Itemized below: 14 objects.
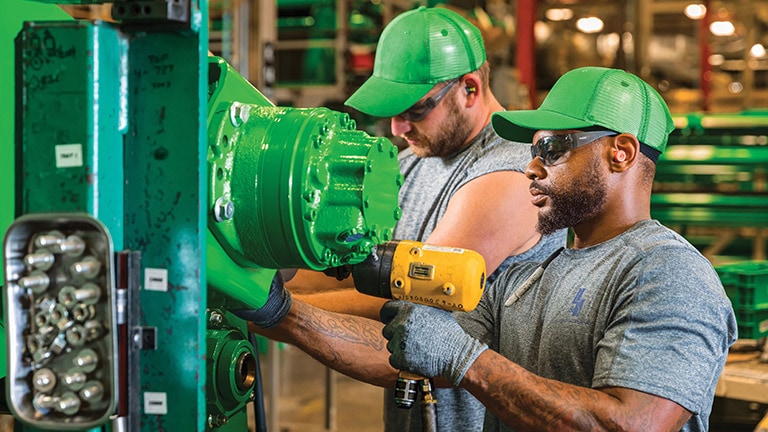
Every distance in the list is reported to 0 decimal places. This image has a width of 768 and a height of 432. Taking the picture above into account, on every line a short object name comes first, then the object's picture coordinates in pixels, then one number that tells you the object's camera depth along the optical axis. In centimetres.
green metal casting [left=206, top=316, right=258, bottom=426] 188
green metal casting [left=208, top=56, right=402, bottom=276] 151
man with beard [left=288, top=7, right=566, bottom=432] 254
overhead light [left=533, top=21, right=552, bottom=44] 1164
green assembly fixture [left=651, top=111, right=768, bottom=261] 680
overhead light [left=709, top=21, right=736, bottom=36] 1172
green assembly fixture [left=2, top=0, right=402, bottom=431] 126
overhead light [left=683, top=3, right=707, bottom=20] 1034
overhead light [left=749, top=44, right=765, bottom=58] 1166
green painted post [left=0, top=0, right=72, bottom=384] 156
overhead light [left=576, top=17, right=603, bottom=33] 1154
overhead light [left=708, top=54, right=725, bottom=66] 1245
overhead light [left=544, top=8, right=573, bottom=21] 1171
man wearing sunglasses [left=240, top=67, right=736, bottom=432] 183
